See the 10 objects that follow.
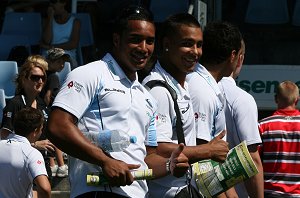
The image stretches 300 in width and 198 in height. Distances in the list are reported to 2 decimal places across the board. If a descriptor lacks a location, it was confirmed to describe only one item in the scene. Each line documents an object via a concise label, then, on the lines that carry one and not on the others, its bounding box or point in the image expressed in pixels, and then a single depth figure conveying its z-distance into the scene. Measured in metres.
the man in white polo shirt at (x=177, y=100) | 10.39
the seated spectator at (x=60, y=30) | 26.22
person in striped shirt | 15.56
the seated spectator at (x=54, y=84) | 19.94
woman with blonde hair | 17.89
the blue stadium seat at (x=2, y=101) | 21.17
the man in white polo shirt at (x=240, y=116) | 12.75
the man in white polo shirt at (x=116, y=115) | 9.20
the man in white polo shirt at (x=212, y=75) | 11.16
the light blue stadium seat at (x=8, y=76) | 23.28
